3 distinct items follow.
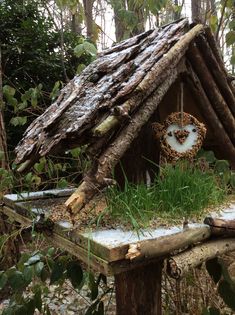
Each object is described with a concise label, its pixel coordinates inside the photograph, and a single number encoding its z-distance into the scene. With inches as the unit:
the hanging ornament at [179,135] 53.9
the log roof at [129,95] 43.1
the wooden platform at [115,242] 34.7
